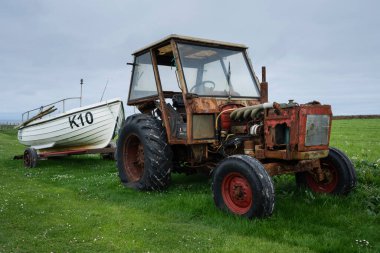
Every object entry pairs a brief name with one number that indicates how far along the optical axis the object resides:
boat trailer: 11.40
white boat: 11.80
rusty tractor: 5.27
